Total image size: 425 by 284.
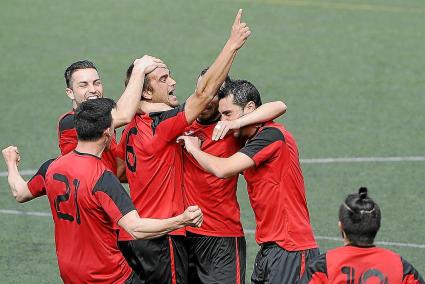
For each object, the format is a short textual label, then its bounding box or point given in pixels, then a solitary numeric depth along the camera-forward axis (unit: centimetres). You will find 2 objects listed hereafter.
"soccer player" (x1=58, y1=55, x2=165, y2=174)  1937
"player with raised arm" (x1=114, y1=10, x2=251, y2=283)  1937
